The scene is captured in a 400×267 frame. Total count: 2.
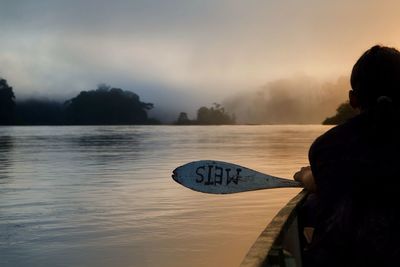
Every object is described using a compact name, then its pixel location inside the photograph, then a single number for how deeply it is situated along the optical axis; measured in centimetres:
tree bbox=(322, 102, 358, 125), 13874
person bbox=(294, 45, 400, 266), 240
